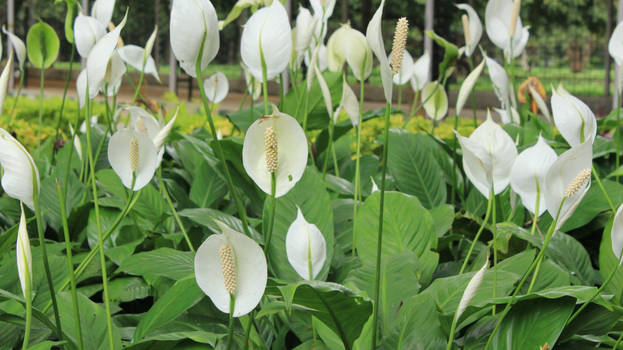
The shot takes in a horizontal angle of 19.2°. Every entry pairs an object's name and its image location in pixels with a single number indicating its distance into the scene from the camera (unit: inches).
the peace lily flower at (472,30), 132.5
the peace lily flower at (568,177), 86.9
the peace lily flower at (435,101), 163.5
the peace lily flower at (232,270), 83.7
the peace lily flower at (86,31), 111.6
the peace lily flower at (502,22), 118.6
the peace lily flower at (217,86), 174.1
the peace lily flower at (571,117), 92.9
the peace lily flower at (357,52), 110.6
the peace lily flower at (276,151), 85.7
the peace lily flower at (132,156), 93.4
